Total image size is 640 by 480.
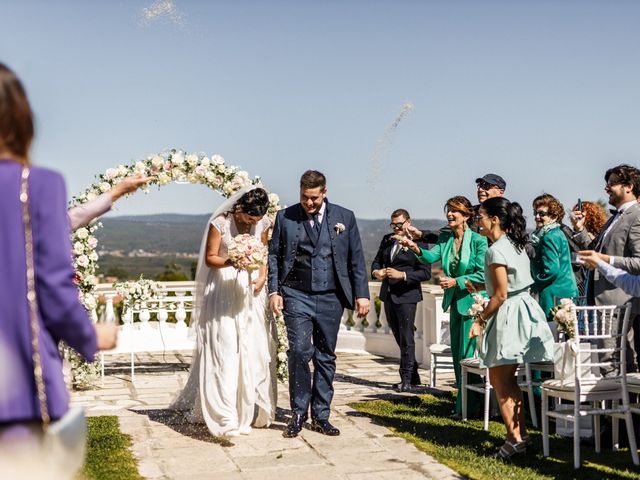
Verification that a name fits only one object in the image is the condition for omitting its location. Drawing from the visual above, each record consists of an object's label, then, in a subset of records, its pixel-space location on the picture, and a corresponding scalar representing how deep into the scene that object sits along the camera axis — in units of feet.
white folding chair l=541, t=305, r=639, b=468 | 18.78
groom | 22.03
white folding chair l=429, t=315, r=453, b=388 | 28.99
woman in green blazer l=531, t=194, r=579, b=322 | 23.80
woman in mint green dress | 19.06
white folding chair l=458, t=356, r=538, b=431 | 22.66
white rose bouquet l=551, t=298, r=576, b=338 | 18.83
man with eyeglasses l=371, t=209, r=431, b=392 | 29.89
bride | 22.00
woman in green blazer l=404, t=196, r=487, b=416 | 24.36
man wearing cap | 24.68
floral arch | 30.48
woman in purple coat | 7.57
